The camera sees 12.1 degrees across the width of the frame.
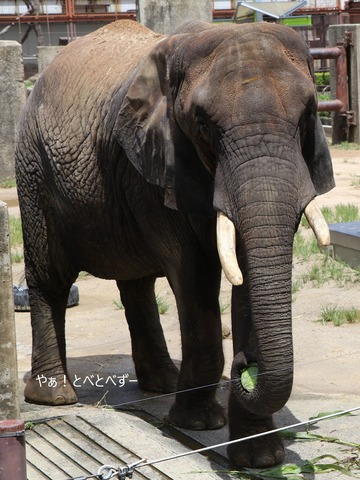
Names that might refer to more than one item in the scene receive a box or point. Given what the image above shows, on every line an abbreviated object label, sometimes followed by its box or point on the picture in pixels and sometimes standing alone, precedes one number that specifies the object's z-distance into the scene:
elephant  6.15
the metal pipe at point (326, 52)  22.29
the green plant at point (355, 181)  18.46
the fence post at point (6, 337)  6.74
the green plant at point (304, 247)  13.19
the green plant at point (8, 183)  22.05
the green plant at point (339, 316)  10.76
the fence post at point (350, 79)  24.27
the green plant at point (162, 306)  11.95
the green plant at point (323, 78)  38.15
